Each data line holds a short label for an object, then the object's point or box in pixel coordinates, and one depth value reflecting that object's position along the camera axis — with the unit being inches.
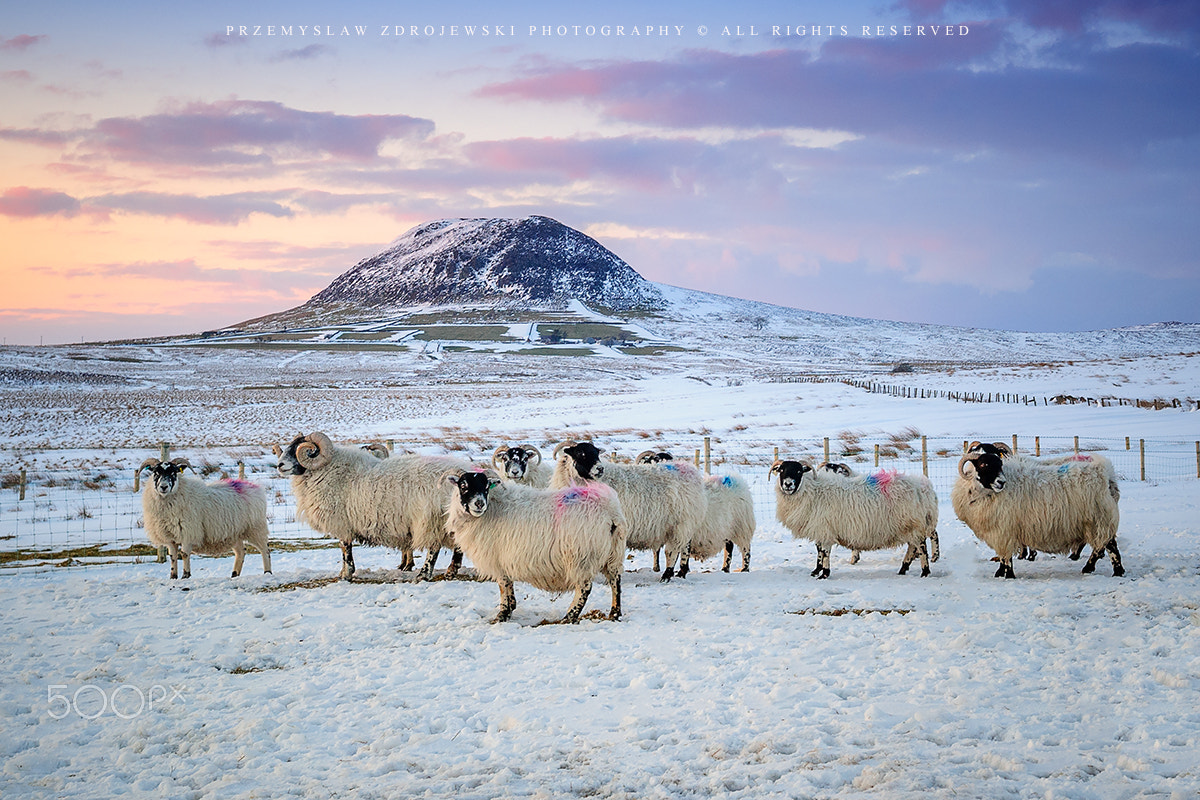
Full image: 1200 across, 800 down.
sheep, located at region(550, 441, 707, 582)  478.0
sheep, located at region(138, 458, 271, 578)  498.0
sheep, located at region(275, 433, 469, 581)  473.1
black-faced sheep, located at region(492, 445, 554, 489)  483.5
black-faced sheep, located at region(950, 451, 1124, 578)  460.1
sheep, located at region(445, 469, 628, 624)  376.8
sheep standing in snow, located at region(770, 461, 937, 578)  500.4
